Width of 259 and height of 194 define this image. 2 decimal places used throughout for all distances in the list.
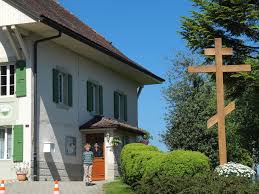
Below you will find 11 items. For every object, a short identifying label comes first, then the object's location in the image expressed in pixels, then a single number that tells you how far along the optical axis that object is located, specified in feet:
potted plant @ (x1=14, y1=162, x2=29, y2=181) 73.87
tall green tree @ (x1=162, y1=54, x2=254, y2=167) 114.18
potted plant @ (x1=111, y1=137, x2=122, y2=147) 88.12
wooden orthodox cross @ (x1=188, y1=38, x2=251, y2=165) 55.62
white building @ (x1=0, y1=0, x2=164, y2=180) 75.87
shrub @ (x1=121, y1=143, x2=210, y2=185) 56.29
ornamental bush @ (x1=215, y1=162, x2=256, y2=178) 51.42
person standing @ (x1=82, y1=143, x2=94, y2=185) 70.13
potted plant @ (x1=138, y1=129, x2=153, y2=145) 105.36
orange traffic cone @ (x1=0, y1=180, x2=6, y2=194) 47.97
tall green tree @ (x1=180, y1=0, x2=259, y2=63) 72.33
